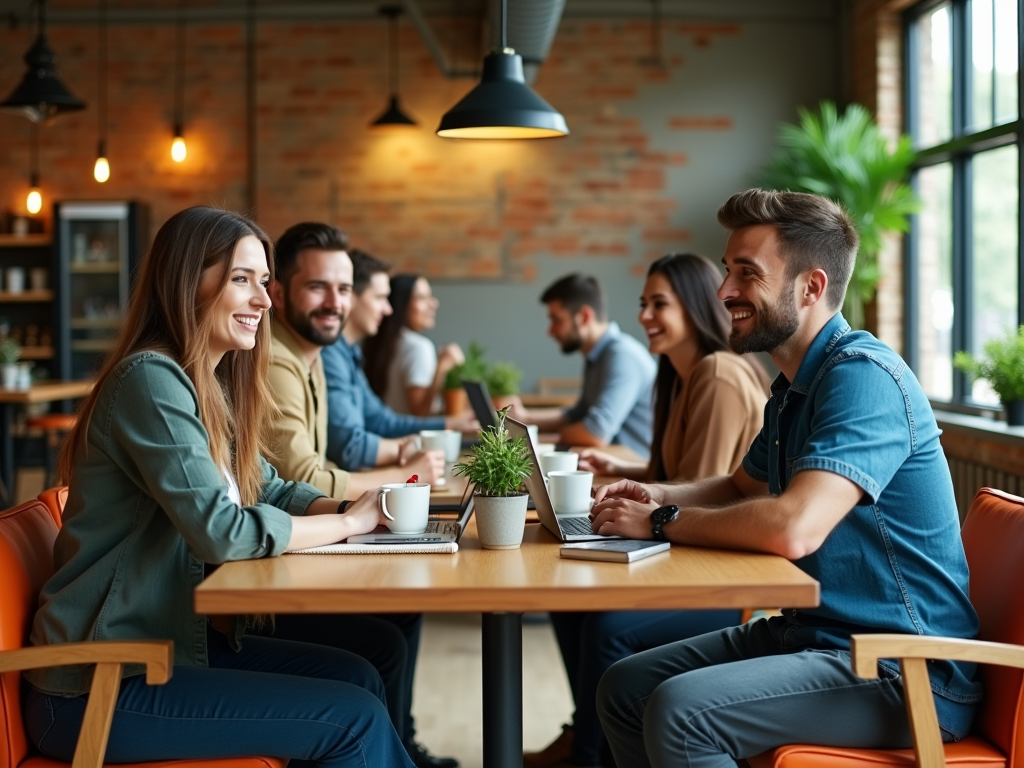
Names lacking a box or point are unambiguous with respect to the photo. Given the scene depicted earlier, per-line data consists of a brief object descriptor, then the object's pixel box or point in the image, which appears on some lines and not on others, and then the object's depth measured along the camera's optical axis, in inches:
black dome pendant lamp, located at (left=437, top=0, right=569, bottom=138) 122.0
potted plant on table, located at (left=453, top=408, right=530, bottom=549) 74.9
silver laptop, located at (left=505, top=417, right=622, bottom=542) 79.0
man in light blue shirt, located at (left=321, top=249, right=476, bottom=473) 139.3
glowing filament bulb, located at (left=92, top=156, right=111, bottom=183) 285.4
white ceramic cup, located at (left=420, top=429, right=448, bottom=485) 127.9
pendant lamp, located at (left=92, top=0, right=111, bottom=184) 334.3
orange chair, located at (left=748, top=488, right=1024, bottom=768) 68.6
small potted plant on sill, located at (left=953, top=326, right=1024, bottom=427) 188.1
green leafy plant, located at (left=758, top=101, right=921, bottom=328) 263.9
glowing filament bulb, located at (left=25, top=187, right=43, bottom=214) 306.8
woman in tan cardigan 111.1
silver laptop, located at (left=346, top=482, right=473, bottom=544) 78.4
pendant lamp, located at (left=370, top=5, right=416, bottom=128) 306.5
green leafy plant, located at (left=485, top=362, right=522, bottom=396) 201.3
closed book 72.1
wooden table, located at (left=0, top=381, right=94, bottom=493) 246.8
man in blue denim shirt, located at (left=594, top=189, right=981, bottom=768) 72.5
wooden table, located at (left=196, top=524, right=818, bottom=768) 63.7
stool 288.8
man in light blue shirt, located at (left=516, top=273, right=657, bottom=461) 173.3
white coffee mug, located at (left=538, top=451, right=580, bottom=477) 106.7
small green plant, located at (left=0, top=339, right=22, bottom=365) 265.9
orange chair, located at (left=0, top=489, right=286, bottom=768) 69.2
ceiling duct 228.5
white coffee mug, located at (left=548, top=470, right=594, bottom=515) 91.1
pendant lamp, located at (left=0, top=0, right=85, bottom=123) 226.2
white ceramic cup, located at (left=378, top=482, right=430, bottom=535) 80.2
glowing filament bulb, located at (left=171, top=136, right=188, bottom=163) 301.3
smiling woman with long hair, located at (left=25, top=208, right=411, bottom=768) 72.2
